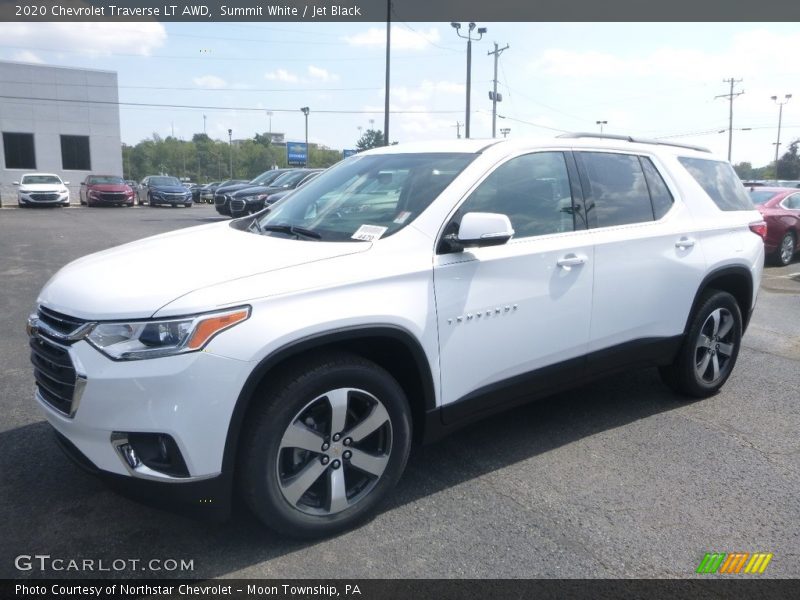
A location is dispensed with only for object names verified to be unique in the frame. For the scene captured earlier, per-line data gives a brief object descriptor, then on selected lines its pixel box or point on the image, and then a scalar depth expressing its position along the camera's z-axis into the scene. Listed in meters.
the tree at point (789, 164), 77.56
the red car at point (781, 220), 12.34
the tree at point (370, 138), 101.31
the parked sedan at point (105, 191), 28.23
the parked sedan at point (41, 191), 26.75
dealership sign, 72.88
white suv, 2.57
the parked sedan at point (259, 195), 17.52
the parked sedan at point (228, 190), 19.52
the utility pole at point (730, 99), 65.56
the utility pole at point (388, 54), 28.30
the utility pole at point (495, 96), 41.28
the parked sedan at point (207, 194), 38.16
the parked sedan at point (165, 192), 29.72
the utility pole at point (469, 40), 33.78
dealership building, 39.00
